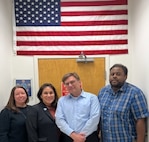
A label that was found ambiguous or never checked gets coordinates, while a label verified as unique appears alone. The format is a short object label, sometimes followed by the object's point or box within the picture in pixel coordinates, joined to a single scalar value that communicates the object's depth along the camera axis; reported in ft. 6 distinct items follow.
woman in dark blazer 6.84
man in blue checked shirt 6.57
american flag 9.36
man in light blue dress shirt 6.61
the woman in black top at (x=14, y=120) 7.09
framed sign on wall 9.55
